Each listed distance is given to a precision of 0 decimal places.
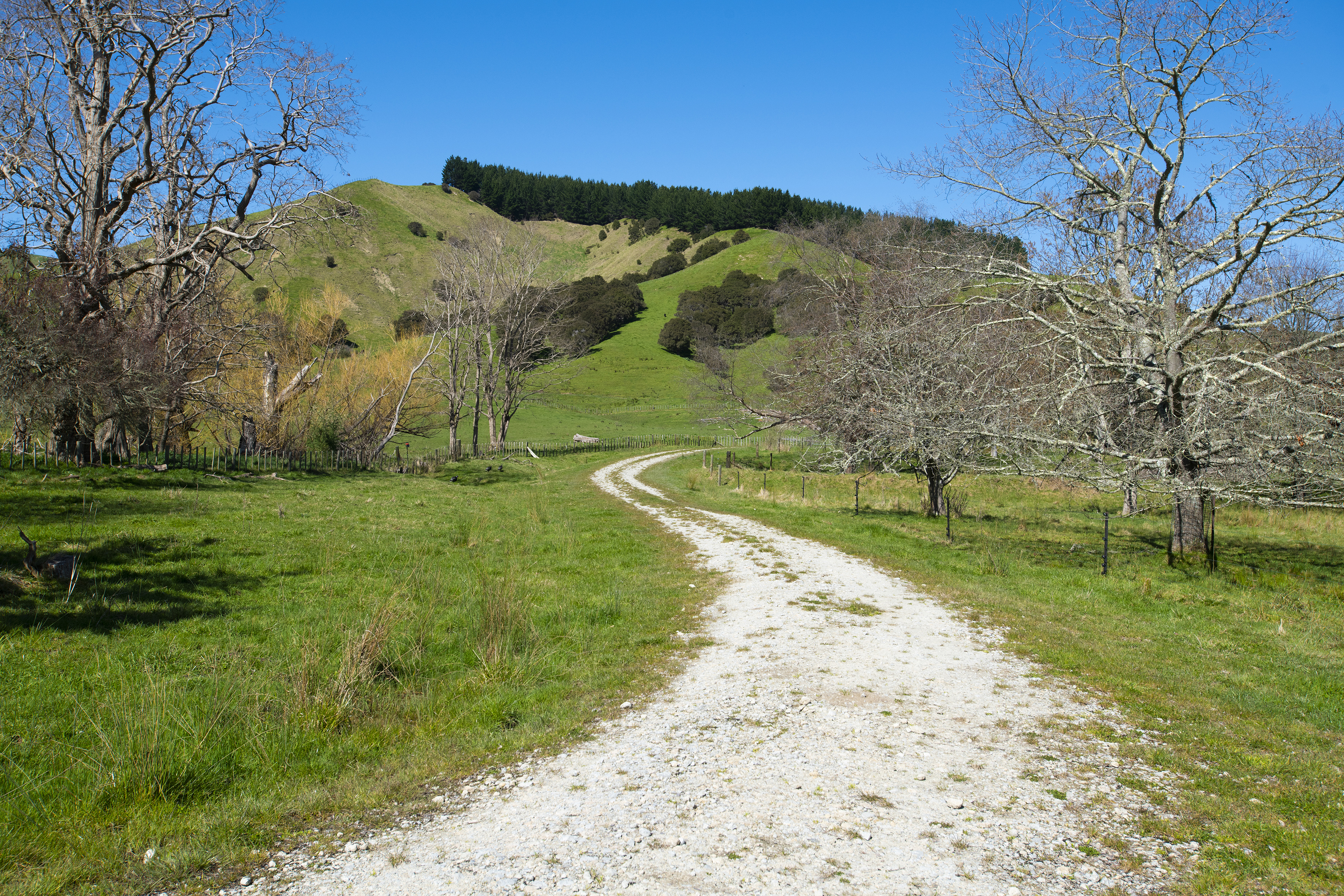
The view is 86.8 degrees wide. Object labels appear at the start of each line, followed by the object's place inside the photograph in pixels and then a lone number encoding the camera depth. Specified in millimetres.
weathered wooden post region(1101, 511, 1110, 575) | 12656
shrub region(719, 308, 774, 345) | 74250
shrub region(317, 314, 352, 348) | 34031
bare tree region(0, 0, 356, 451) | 18250
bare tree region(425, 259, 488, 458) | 36125
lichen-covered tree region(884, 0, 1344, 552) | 11461
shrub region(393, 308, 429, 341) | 63875
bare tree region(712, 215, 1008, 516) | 13766
